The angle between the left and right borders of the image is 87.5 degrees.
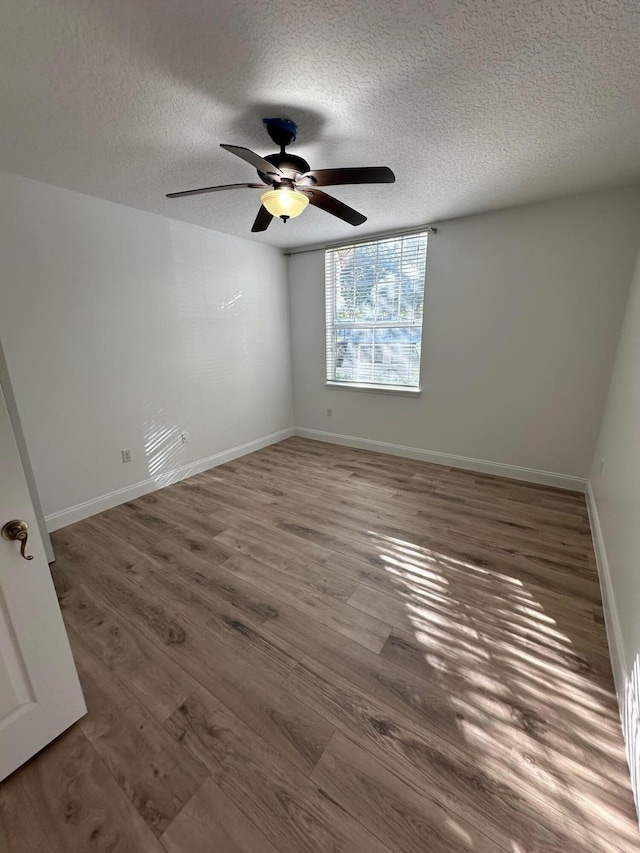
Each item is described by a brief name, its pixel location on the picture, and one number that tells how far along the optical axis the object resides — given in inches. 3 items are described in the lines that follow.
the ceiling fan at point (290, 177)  64.6
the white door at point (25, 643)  41.4
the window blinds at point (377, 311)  137.7
